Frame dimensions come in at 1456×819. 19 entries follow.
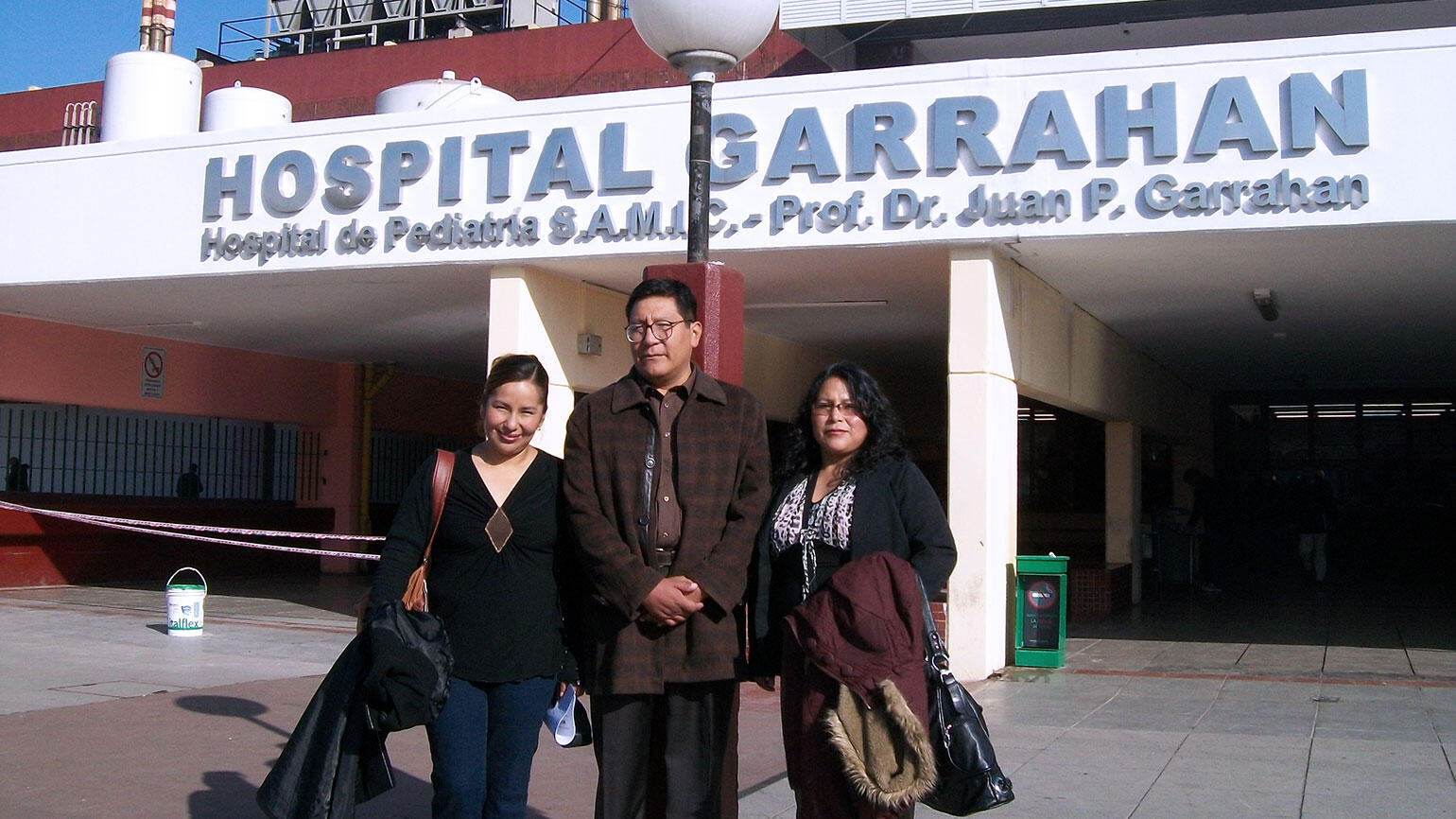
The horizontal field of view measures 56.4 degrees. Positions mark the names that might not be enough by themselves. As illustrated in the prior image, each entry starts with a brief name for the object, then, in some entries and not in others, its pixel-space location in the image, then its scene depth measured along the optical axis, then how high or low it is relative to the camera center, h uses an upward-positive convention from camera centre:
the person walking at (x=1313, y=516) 18.11 -0.09
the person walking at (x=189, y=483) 18.66 +0.08
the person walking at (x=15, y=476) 16.44 +0.12
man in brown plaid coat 3.76 -0.14
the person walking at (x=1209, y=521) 17.86 -0.17
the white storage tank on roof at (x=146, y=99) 13.94 +4.01
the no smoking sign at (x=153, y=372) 16.70 +1.44
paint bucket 11.73 -1.03
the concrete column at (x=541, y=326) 11.26 +1.43
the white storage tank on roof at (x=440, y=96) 12.22 +3.75
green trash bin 10.34 -0.81
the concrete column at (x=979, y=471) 9.76 +0.24
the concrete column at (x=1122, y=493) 15.69 +0.16
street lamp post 5.17 +1.77
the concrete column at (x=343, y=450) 19.38 +0.60
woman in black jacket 3.86 -0.04
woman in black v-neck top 4.00 -0.30
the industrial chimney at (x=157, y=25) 18.89 +6.49
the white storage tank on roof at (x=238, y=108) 14.09 +3.99
